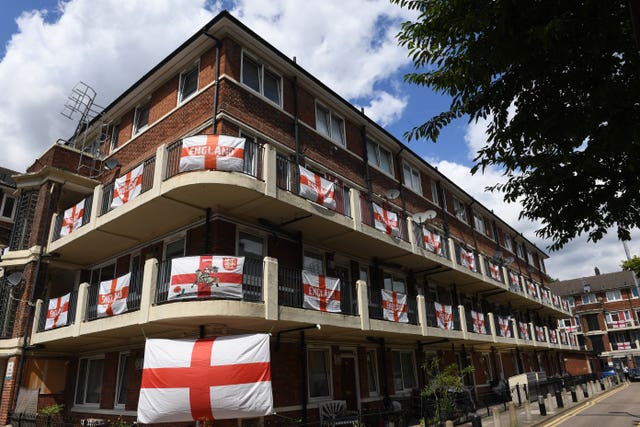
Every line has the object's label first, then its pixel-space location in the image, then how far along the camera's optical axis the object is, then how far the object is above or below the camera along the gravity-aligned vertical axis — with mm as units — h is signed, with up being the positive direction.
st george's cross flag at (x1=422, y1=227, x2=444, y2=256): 18220 +5054
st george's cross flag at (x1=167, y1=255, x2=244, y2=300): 9859 +2101
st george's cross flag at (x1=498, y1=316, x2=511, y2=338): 23348 +1809
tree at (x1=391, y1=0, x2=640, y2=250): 5125 +3432
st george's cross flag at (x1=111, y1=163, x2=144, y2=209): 12203 +5222
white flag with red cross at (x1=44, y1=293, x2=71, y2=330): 13602 +2022
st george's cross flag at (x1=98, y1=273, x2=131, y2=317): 11758 +2127
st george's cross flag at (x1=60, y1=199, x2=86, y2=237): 14461 +5197
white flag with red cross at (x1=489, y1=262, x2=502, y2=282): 24616 +4977
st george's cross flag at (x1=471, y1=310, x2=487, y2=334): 20288 +1780
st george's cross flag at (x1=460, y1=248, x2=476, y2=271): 21397 +4989
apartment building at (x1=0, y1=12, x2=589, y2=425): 11172 +4231
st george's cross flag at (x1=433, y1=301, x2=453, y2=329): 17375 +1874
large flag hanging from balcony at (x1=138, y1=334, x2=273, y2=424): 9086 -168
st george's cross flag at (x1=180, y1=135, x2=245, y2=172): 10734 +5242
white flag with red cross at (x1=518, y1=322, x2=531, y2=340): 26641 +1772
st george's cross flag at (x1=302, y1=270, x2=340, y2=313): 11688 +2020
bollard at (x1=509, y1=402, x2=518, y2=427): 13203 -1652
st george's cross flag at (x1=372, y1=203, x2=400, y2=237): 15383 +5048
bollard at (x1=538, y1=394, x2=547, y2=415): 17656 -1828
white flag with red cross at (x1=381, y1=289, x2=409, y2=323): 14406 +1921
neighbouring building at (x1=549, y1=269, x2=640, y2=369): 62344 +5576
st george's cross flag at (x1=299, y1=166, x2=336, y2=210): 12484 +5096
